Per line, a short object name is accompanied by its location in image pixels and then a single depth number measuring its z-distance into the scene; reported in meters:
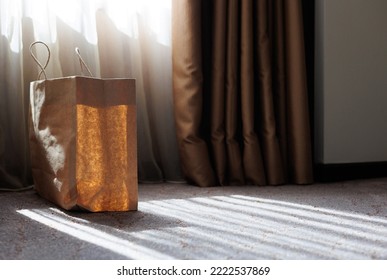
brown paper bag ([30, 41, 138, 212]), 2.16
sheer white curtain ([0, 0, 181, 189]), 2.54
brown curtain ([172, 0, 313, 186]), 2.61
